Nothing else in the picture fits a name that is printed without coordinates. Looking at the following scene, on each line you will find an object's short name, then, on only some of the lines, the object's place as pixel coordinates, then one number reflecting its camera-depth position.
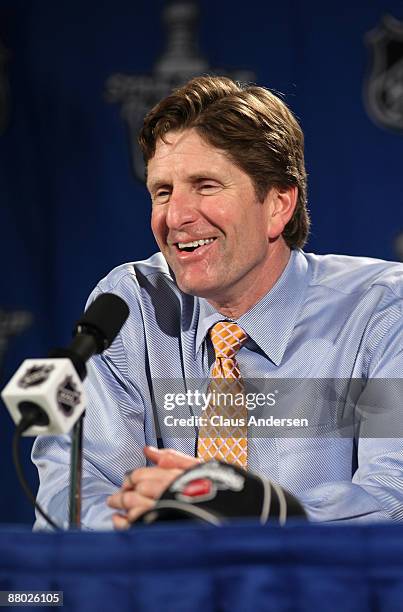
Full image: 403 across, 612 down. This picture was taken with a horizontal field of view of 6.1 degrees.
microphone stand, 4.21
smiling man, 4.67
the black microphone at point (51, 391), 4.15
